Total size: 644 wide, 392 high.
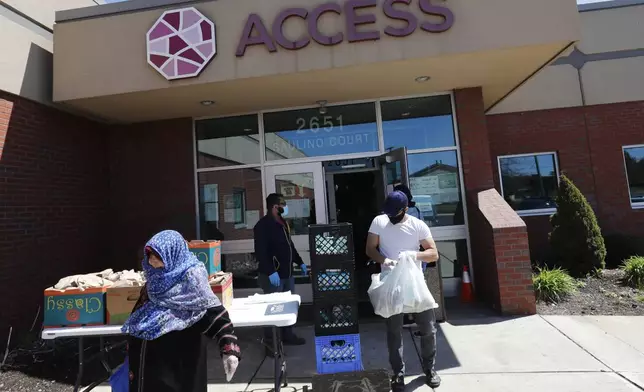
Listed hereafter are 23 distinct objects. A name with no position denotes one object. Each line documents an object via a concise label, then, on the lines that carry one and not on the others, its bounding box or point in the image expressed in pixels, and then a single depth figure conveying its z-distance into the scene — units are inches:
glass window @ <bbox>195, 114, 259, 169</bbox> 293.6
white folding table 134.3
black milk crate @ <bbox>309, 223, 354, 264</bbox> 149.8
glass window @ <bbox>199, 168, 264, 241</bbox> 289.1
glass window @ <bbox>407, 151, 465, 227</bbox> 276.8
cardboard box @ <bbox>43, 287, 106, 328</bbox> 142.4
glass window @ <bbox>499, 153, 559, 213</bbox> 362.9
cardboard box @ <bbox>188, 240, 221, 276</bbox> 177.8
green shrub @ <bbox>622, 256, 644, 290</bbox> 260.2
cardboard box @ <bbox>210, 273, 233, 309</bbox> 145.6
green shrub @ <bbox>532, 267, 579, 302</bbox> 243.0
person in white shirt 145.6
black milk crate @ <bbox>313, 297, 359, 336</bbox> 147.3
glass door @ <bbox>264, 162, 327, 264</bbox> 279.6
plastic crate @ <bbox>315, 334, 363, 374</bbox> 146.6
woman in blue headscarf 94.2
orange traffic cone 261.9
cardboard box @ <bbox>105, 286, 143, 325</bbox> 140.6
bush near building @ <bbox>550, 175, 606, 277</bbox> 286.5
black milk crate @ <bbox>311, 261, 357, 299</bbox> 148.9
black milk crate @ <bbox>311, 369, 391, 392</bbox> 138.3
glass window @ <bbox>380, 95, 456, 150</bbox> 282.4
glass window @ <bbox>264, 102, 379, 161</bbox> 285.3
